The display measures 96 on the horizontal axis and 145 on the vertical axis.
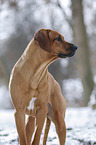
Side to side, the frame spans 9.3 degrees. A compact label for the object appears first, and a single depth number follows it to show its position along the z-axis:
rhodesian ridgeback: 3.49
